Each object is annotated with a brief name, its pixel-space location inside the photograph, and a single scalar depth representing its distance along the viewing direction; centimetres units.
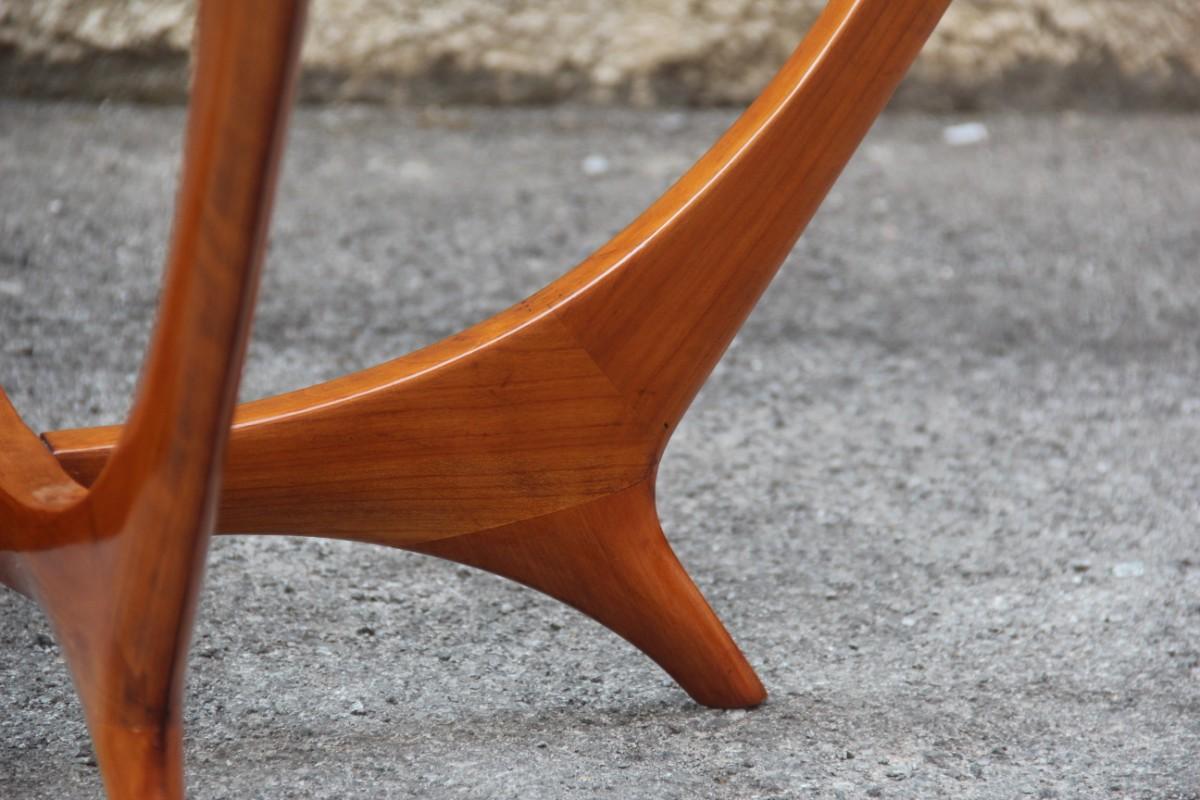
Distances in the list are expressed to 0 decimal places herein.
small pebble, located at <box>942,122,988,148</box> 337
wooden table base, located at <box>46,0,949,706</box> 182
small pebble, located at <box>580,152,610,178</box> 309
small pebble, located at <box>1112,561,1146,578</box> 205
